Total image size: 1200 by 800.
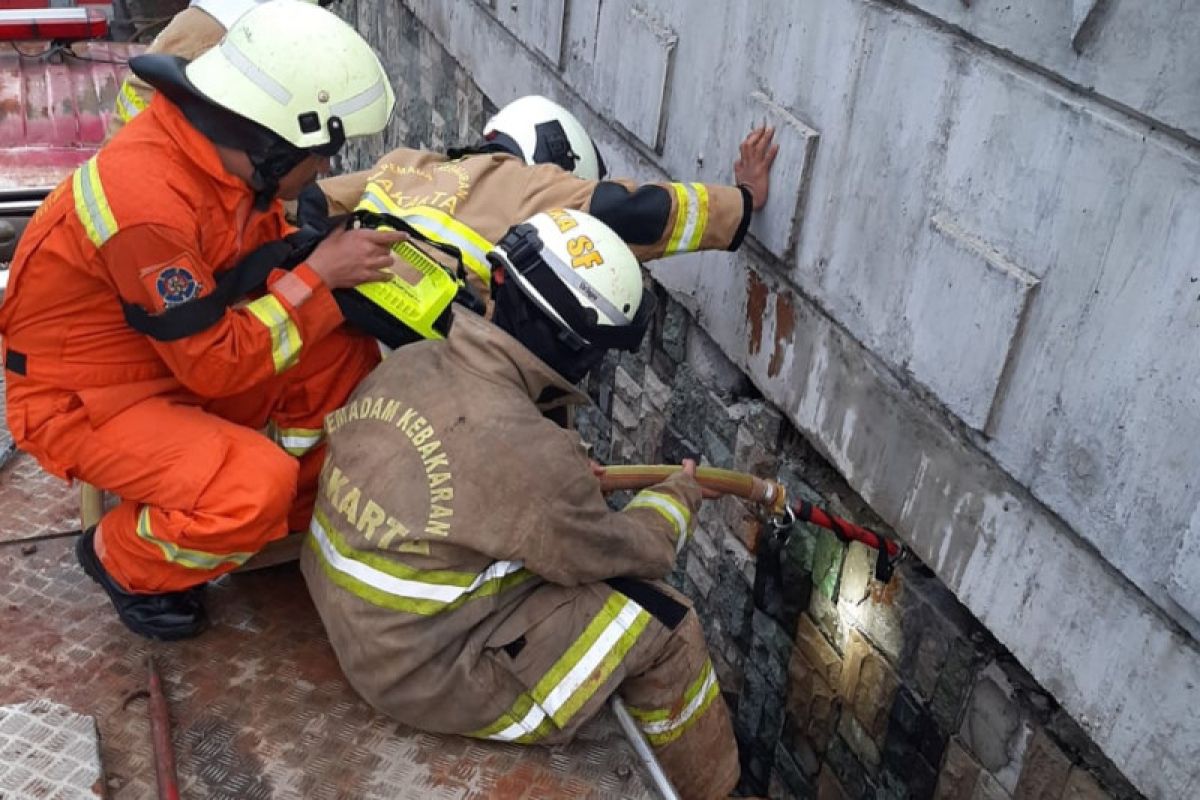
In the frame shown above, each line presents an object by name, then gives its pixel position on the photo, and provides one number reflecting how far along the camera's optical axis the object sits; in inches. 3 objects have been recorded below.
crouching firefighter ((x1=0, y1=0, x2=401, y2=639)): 121.1
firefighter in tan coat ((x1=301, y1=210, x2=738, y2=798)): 120.8
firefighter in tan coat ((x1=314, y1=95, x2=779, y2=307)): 155.4
